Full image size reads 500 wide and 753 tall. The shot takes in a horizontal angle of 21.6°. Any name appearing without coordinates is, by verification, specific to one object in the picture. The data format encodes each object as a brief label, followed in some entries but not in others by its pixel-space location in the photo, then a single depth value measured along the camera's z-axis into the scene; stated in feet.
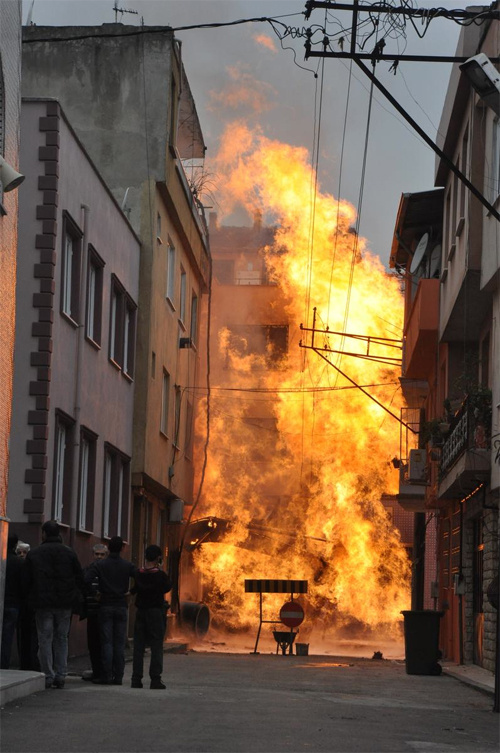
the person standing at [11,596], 47.52
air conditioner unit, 96.63
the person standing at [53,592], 45.47
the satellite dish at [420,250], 97.43
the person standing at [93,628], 48.24
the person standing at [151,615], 46.52
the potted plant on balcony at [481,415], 67.15
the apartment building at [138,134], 92.38
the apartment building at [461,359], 67.36
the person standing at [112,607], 47.67
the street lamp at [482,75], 45.19
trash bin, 69.15
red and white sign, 92.89
